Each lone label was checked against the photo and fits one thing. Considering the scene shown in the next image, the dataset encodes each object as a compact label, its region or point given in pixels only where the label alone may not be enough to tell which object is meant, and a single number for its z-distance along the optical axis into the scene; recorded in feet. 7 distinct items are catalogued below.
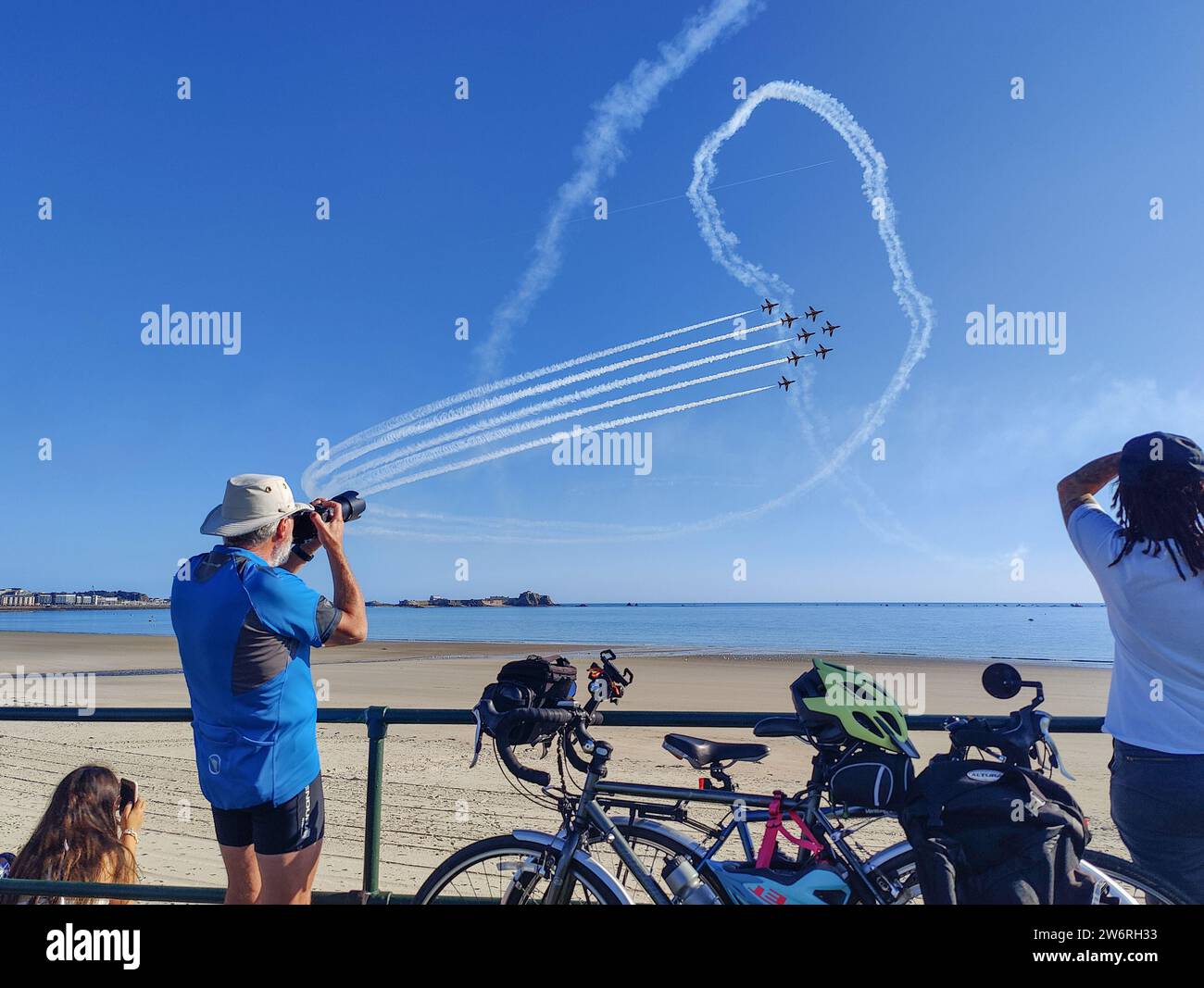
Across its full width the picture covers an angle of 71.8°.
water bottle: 9.50
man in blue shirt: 8.98
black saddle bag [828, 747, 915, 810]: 9.07
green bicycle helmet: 9.38
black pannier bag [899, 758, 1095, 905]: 8.17
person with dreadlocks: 8.23
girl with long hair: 9.52
